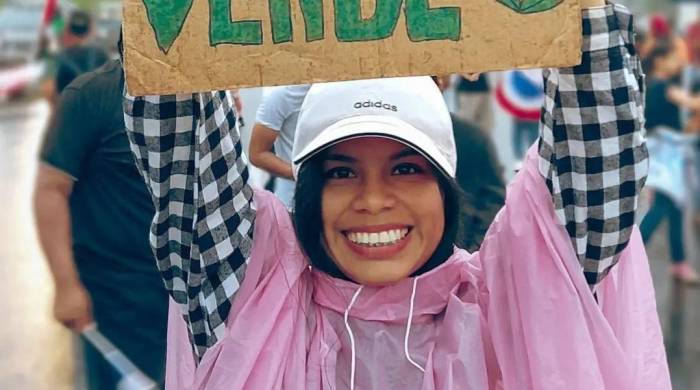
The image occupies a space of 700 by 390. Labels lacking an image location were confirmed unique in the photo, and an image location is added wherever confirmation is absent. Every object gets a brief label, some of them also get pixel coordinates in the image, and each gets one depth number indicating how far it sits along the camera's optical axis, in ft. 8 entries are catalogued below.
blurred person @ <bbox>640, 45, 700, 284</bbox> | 20.93
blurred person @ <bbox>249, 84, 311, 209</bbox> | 11.35
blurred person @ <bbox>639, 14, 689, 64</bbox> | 25.72
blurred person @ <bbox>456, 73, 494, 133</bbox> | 22.08
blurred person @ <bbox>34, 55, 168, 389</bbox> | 11.13
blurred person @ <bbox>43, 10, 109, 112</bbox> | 16.54
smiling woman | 6.19
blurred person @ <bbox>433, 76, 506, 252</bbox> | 11.28
